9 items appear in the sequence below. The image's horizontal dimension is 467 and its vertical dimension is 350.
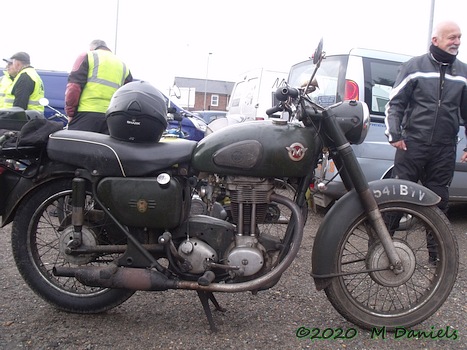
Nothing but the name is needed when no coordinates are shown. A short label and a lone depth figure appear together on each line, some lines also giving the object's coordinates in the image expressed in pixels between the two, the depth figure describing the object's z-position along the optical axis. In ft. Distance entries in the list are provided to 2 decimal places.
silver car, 15.57
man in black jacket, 11.14
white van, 28.02
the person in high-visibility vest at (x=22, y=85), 16.52
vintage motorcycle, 7.41
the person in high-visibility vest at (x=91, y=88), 12.96
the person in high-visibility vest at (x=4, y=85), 17.57
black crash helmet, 7.52
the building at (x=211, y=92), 172.24
